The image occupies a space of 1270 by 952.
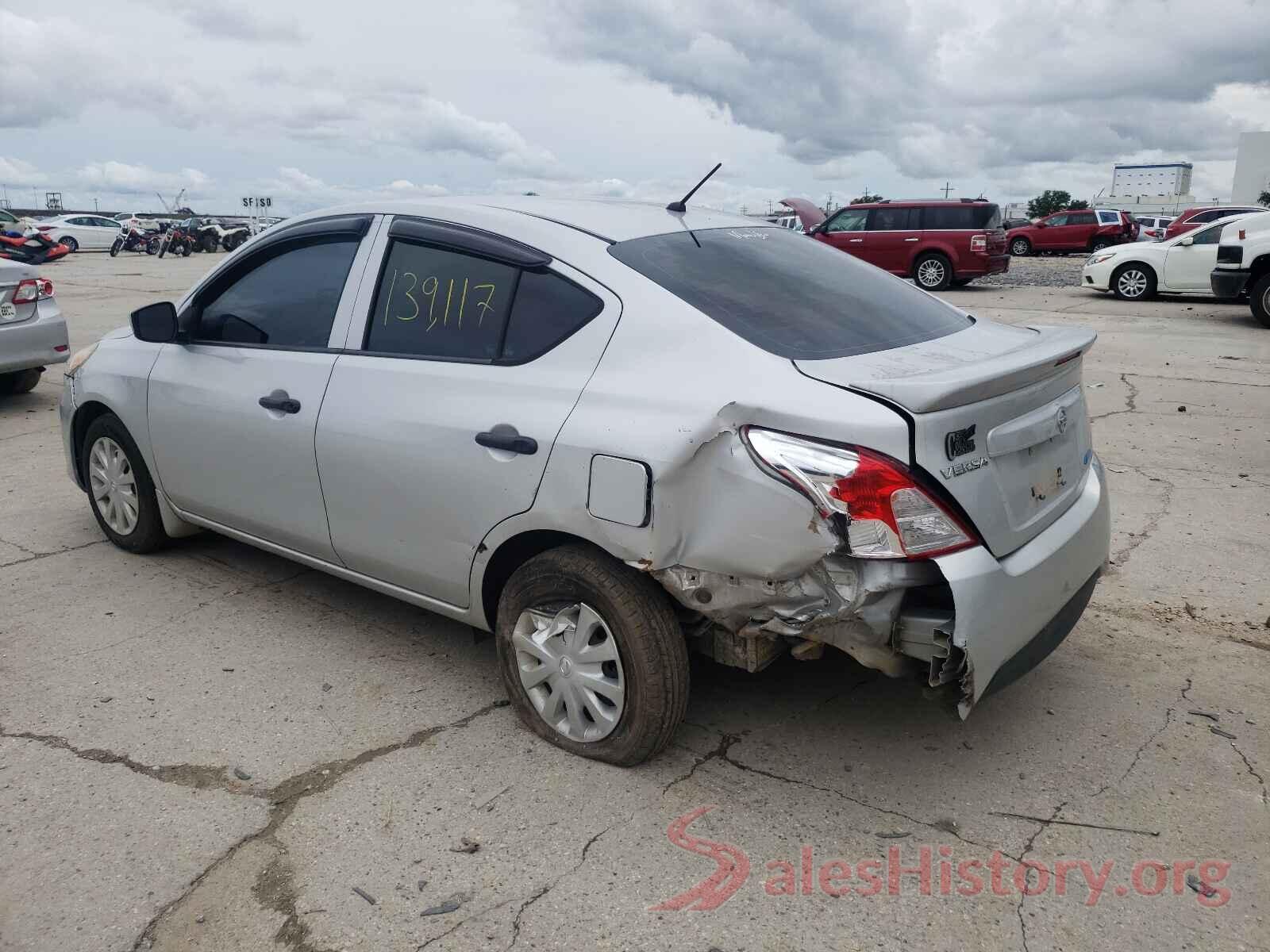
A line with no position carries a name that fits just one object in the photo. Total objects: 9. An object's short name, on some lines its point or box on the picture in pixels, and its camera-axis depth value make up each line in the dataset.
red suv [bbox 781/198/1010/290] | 19.47
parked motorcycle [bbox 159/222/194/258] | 34.91
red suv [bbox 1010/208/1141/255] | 32.25
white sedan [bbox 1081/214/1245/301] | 16.38
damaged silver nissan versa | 2.54
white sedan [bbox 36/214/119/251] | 37.66
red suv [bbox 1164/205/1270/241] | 26.56
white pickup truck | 13.19
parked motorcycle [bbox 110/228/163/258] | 36.97
